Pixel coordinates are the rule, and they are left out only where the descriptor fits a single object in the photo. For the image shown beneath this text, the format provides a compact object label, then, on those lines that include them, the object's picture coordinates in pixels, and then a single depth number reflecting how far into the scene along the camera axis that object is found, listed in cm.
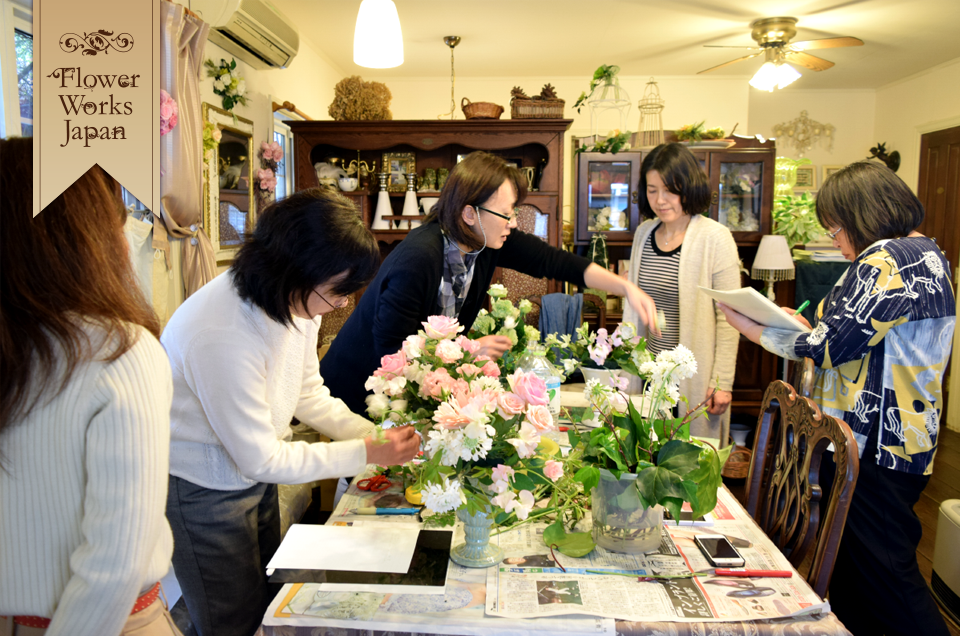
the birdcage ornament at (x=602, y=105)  562
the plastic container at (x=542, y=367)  175
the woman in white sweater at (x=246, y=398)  122
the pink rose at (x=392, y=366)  120
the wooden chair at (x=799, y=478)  126
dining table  101
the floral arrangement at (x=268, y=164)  381
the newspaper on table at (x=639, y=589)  104
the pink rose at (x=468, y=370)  115
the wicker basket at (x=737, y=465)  360
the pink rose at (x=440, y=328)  122
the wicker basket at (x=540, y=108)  420
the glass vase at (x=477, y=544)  118
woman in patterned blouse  166
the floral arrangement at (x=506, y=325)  175
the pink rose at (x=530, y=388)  111
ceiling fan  418
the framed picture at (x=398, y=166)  443
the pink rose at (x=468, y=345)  121
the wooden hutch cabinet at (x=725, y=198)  418
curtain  241
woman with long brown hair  78
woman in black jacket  181
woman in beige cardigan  252
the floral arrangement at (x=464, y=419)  106
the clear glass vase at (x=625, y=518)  120
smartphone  118
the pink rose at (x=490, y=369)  119
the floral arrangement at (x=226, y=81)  325
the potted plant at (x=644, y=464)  117
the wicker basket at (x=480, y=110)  420
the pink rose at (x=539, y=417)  109
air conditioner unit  281
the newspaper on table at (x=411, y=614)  102
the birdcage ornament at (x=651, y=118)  436
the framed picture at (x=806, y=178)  643
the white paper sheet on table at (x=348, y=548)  112
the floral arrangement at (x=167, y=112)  234
